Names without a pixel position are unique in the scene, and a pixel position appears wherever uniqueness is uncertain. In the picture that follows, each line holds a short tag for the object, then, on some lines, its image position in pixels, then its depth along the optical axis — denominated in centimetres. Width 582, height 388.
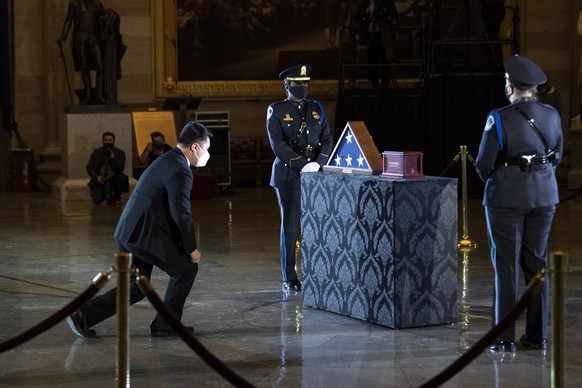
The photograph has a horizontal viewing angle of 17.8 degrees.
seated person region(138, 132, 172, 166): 2828
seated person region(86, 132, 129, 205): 2772
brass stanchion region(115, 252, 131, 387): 910
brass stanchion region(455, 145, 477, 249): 2028
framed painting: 3429
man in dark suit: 1255
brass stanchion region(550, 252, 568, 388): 887
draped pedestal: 1288
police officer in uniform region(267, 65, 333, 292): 1566
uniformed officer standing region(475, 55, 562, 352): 1186
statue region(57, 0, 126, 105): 2894
